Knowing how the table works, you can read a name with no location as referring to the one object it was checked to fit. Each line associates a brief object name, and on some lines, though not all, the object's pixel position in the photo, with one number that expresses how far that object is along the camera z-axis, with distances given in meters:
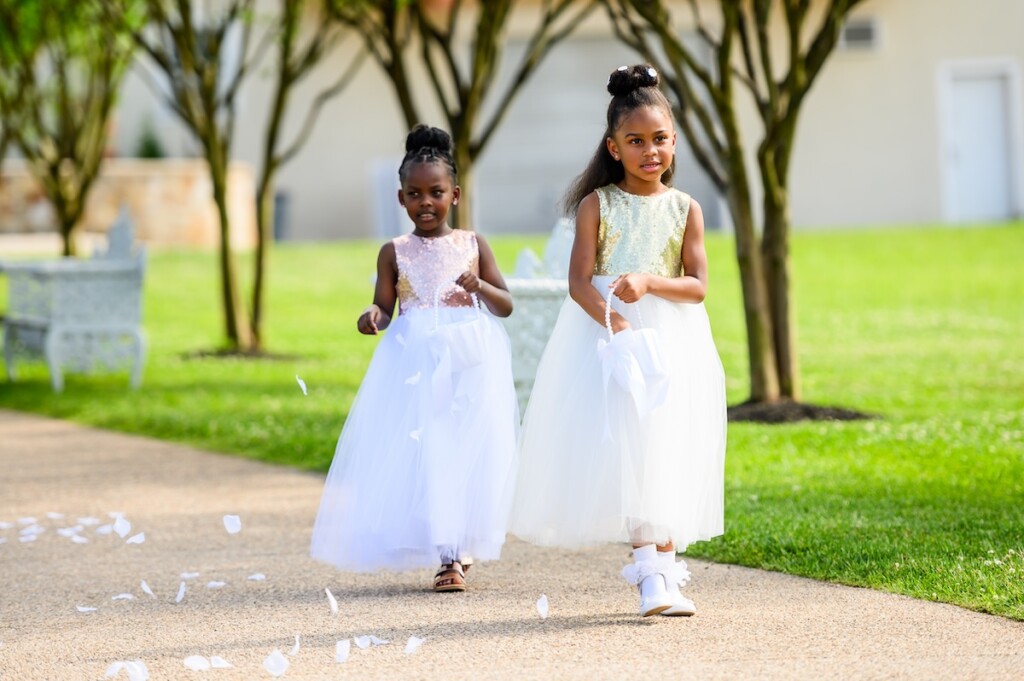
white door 48.47
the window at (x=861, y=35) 47.54
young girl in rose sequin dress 9.41
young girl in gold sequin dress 8.63
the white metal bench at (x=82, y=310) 21.08
